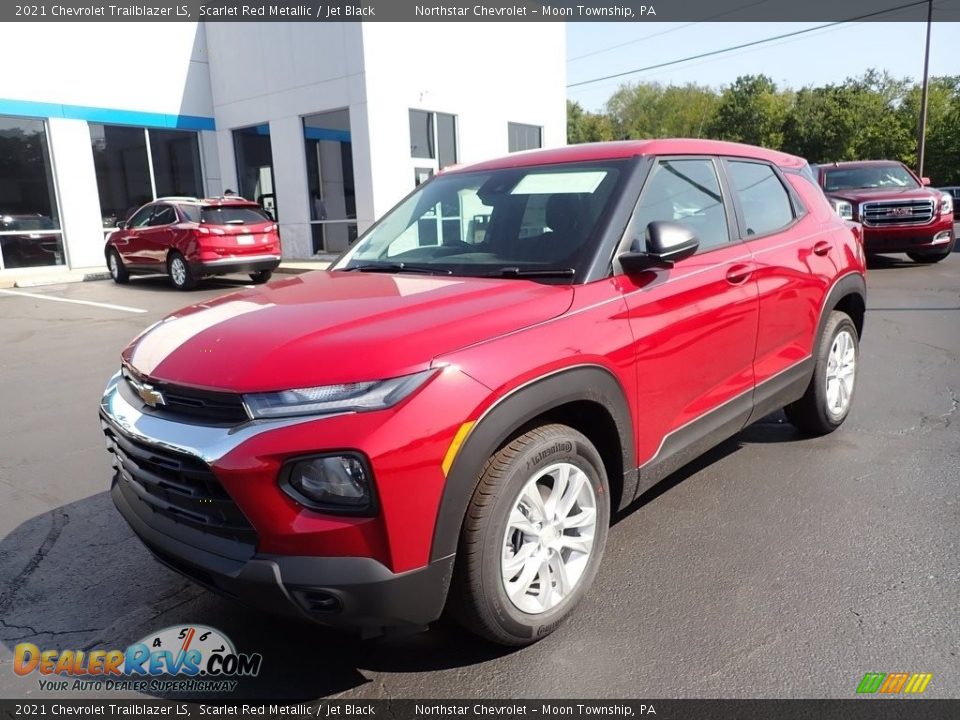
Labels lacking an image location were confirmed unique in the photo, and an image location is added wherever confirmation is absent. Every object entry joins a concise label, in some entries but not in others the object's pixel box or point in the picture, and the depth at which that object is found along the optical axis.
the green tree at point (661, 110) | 70.75
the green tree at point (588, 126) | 75.81
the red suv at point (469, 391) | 2.11
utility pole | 29.61
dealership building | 16.58
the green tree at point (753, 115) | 54.56
